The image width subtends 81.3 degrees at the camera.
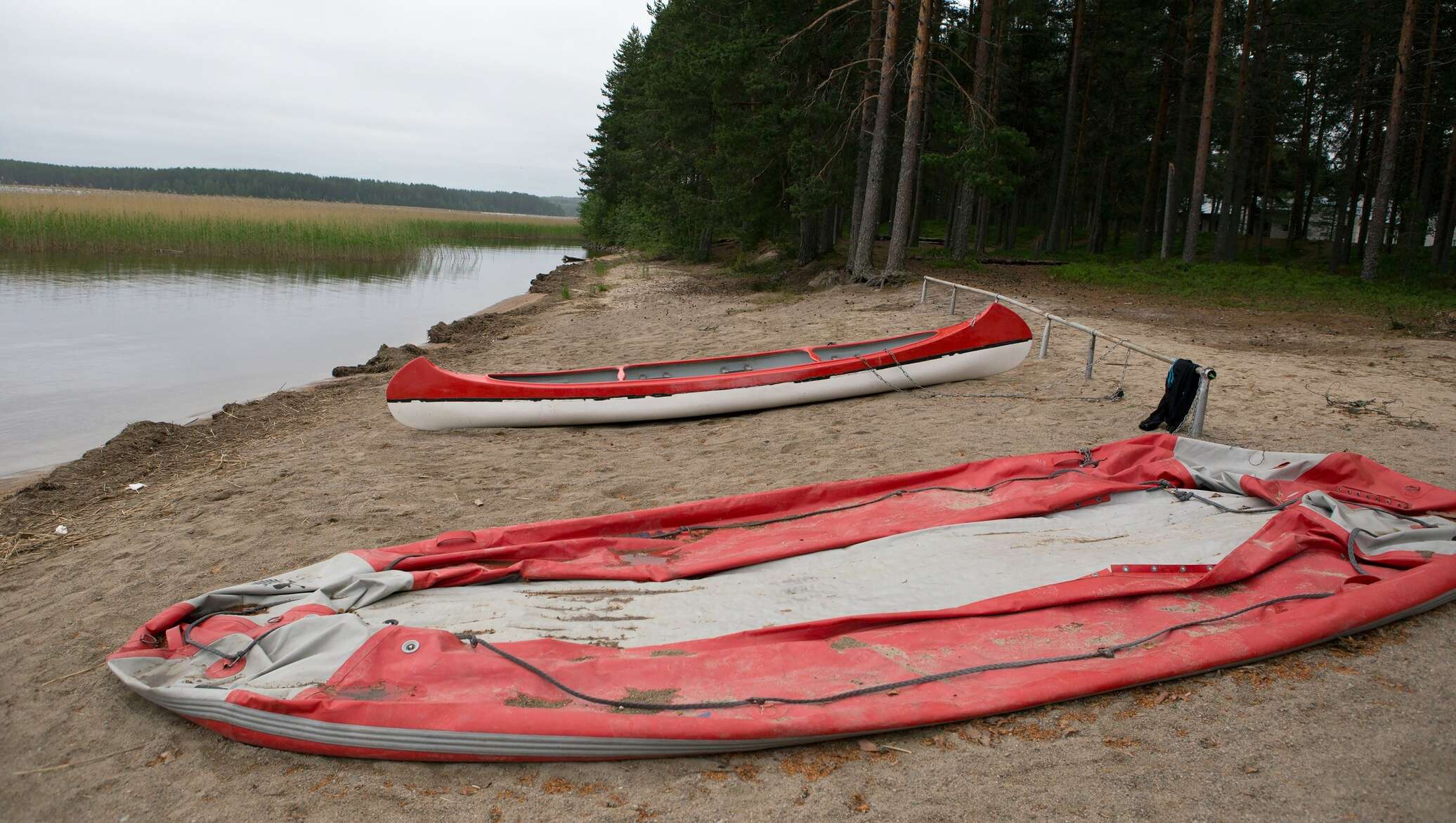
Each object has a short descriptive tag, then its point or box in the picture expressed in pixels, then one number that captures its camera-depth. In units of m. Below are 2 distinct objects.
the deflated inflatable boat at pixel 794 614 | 2.86
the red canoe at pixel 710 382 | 7.81
